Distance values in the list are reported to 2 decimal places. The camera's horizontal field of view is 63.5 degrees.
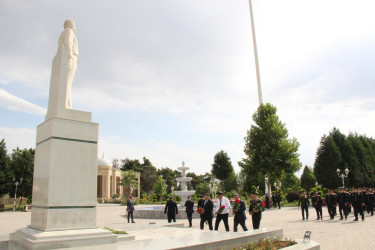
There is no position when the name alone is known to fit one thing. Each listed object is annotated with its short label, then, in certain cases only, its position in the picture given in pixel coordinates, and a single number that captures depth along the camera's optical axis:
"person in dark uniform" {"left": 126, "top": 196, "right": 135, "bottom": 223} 17.38
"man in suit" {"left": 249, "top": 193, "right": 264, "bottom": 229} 10.04
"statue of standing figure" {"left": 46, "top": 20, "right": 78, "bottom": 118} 6.52
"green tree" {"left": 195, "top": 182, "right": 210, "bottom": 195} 55.83
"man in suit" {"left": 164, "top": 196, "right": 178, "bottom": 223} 14.56
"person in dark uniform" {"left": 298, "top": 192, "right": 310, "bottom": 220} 17.67
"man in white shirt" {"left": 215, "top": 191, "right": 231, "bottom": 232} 10.56
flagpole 33.87
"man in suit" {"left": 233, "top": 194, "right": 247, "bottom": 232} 10.06
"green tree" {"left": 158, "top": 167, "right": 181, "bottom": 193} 79.44
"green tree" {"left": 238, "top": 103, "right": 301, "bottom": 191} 31.53
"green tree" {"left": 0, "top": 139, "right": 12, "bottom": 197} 32.78
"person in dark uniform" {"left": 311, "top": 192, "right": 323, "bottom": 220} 17.59
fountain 23.01
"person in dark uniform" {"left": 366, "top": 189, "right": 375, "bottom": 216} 19.50
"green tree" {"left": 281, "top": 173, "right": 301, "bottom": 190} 55.39
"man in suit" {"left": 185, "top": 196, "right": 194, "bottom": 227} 14.54
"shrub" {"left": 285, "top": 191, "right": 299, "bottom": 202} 34.34
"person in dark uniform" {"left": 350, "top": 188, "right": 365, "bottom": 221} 16.36
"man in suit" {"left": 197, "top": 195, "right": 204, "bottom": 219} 13.74
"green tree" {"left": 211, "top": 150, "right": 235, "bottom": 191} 63.78
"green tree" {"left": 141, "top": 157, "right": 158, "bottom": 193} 75.25
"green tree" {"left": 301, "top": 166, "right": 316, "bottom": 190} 49.31
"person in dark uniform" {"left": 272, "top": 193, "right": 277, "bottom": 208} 28.55
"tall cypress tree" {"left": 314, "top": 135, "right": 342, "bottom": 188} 46.33
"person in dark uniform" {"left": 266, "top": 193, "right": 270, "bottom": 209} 28.03
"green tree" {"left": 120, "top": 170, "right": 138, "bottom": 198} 52.16
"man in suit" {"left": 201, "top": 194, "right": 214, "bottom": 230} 11.82
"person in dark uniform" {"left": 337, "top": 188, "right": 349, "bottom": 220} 17.36
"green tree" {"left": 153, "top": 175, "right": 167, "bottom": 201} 50.50
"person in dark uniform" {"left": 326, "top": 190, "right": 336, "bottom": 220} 17.70
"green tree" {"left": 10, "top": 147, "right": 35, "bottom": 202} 35.62
